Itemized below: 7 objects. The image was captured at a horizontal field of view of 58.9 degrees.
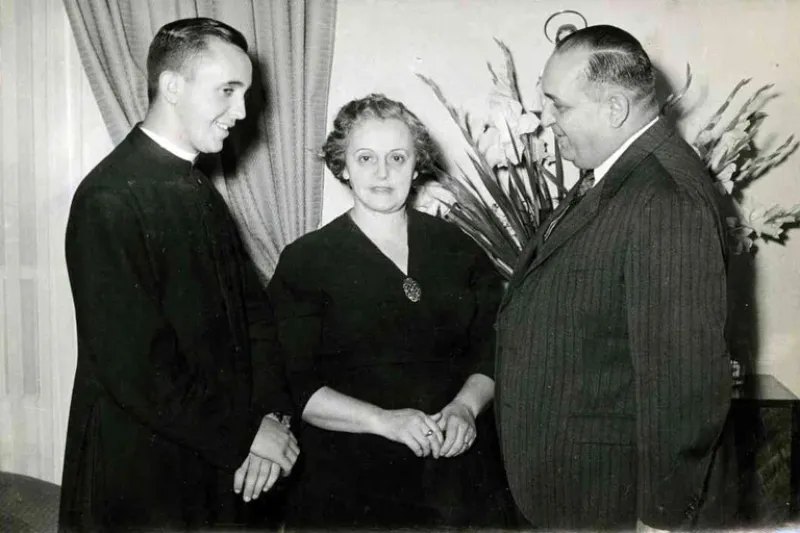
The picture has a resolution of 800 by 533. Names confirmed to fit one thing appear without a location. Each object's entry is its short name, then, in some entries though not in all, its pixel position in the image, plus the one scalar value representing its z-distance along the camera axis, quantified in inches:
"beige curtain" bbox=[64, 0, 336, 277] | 78.6
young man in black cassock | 58.8
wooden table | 78.6
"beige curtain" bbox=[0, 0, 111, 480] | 73.1
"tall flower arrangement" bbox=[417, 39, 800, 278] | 73.9
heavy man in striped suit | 49.1
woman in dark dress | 68.5
